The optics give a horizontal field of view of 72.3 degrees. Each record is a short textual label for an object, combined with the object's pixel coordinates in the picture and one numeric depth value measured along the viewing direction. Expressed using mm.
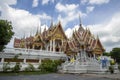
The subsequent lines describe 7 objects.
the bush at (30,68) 11373
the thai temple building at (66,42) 16009
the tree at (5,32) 9179
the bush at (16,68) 10487
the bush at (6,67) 10341
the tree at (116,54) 26985
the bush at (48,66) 11915
